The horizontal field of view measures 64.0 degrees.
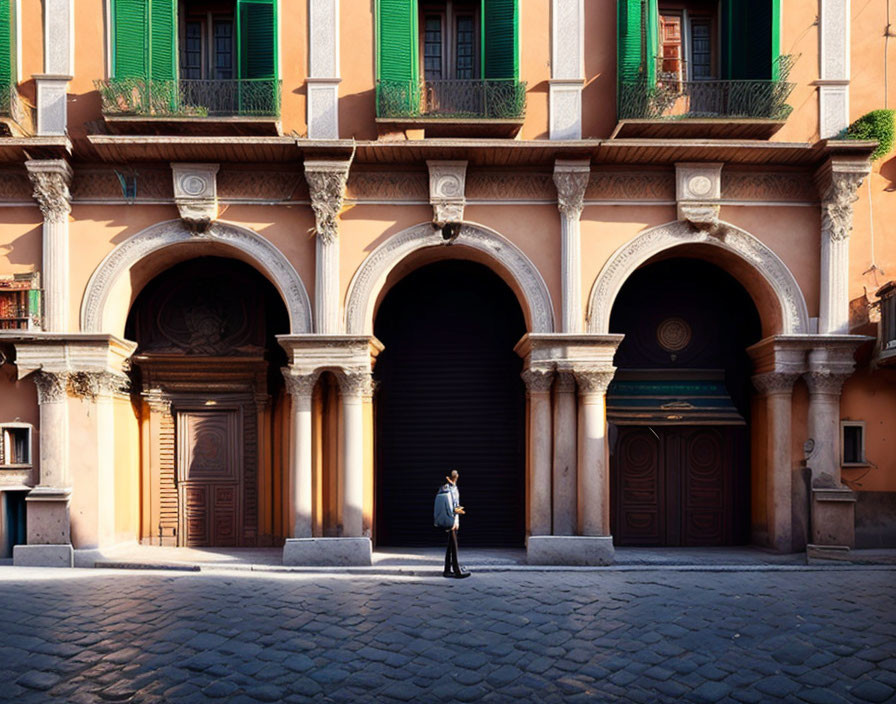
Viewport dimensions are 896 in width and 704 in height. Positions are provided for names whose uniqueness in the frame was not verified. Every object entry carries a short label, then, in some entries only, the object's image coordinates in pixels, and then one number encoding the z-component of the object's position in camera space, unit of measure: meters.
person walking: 11.16
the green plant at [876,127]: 12.84
